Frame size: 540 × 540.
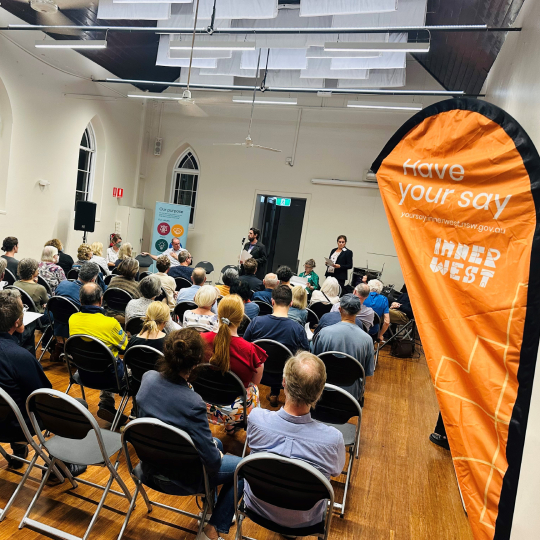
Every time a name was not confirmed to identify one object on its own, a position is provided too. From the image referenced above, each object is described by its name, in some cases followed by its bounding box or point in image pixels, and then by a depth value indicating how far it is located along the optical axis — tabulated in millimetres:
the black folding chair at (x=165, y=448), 1920
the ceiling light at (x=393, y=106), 8320
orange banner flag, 1346
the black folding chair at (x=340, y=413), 2750
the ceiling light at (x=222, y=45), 6141
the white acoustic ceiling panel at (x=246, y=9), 5734
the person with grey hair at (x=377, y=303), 5910
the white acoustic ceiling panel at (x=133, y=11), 6176
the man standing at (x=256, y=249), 8429
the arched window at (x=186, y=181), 12547
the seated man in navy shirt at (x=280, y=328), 3730
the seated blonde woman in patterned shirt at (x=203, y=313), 3707
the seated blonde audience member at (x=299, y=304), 4684
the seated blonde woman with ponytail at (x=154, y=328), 3113
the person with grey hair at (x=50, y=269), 5297
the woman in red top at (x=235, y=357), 2943
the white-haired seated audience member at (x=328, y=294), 5910
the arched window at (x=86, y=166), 10648
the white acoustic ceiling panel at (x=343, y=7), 5219
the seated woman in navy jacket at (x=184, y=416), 2055
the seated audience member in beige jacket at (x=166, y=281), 5145
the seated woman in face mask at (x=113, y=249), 9016
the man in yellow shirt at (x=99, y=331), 3189
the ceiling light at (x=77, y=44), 7023
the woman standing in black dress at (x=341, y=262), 8877
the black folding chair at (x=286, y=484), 1743
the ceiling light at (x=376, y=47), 5617
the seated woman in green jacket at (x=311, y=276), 7891
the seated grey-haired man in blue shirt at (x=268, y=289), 5375
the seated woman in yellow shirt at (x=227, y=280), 5195
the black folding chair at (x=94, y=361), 3018
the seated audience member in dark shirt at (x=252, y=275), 5676
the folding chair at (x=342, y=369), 3275
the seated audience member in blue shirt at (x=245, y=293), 4629
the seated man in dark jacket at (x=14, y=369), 2299
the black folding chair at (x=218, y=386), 2836
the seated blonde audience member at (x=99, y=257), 6655
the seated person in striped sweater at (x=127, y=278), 4853
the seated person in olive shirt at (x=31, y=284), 4297
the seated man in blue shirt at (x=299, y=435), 1914
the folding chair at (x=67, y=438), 2061
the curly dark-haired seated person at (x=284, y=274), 5234
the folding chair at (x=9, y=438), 2061
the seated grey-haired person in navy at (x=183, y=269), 6397
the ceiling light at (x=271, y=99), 8922
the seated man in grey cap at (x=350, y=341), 3521
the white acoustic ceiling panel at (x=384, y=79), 8055
